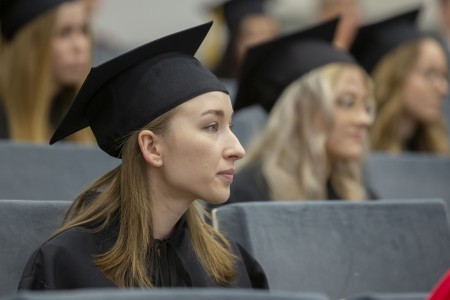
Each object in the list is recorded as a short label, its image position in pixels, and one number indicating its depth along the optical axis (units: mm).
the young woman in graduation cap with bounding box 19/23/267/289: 4630
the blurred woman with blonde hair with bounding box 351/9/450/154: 9836
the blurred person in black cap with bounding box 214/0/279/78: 12526
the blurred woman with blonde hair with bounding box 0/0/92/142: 8213
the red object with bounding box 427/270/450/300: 3577
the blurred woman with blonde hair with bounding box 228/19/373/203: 7133
